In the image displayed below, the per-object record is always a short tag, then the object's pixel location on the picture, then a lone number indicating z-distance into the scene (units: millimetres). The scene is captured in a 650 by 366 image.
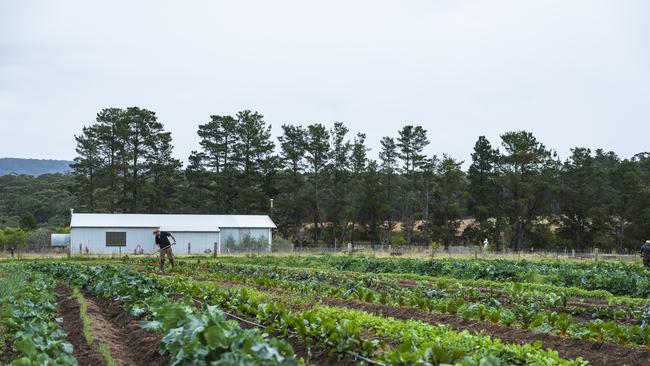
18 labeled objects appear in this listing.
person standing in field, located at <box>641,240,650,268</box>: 27969
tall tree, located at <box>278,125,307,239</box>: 68888
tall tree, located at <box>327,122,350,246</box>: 67438
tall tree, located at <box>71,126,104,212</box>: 69312
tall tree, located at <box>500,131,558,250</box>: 65125
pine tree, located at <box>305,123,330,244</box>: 68812
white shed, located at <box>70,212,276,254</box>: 48812
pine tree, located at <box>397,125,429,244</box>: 69250
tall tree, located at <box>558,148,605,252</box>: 66500
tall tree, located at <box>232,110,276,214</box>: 69750
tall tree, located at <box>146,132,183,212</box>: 68312
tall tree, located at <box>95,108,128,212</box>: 67750
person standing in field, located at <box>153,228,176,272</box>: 24425
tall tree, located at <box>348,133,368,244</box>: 67750
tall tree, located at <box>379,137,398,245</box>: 69688
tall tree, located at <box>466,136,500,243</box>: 67375
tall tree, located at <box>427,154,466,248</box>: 67688
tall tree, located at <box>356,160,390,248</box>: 68188
